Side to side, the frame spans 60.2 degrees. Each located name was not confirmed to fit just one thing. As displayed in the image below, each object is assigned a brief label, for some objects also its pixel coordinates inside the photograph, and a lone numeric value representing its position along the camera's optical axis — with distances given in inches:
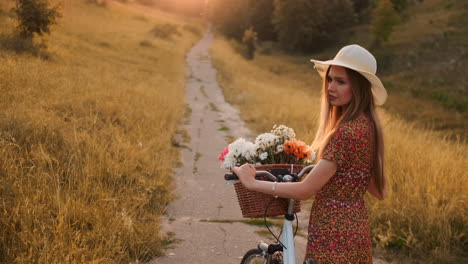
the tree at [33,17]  535.2
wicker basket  87.4
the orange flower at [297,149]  91.1
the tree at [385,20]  1595.7
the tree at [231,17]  2487.7
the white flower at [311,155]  91.0
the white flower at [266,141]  93.5
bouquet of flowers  91.7
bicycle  83.8
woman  78.5
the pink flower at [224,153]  95.5
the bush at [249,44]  1685.5
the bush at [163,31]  1446.9
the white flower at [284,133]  95.3
